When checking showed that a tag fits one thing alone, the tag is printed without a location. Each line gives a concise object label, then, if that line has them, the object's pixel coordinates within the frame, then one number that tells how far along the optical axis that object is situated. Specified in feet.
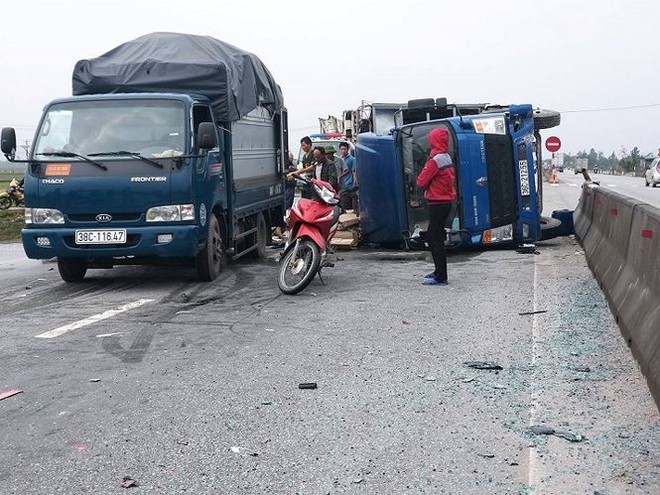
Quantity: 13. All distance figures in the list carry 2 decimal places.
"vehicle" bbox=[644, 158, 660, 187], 143.54
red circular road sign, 140.87
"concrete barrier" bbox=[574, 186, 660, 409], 17.58
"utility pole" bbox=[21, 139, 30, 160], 33.19
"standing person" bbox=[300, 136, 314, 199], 57.57
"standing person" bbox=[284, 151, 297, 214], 50.39
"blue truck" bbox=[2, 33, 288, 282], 31.99
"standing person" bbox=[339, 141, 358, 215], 57.80
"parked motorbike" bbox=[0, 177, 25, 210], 87.66
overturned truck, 43.65
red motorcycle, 31.94
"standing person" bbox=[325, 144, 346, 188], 55.42
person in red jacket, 33.42
